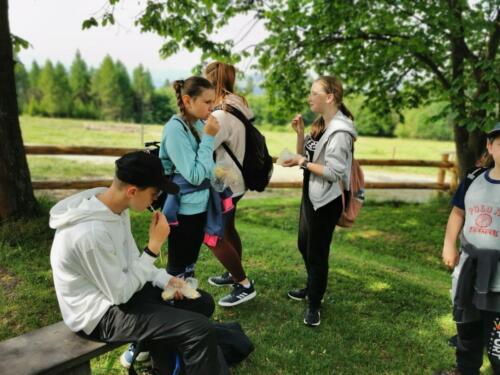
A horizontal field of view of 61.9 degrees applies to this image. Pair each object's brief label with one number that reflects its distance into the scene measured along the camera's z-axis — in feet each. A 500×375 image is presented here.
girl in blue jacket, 8.91
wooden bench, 6.48
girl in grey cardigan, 10.14
